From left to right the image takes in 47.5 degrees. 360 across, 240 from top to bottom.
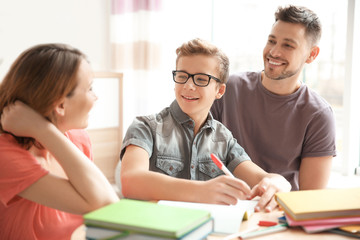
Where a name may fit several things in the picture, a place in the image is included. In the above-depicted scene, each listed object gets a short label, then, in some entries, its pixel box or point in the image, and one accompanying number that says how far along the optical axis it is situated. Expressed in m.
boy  1.39
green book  0.75
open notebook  0.98
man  1.82
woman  1.01
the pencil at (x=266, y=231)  0.93
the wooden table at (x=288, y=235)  0.93
